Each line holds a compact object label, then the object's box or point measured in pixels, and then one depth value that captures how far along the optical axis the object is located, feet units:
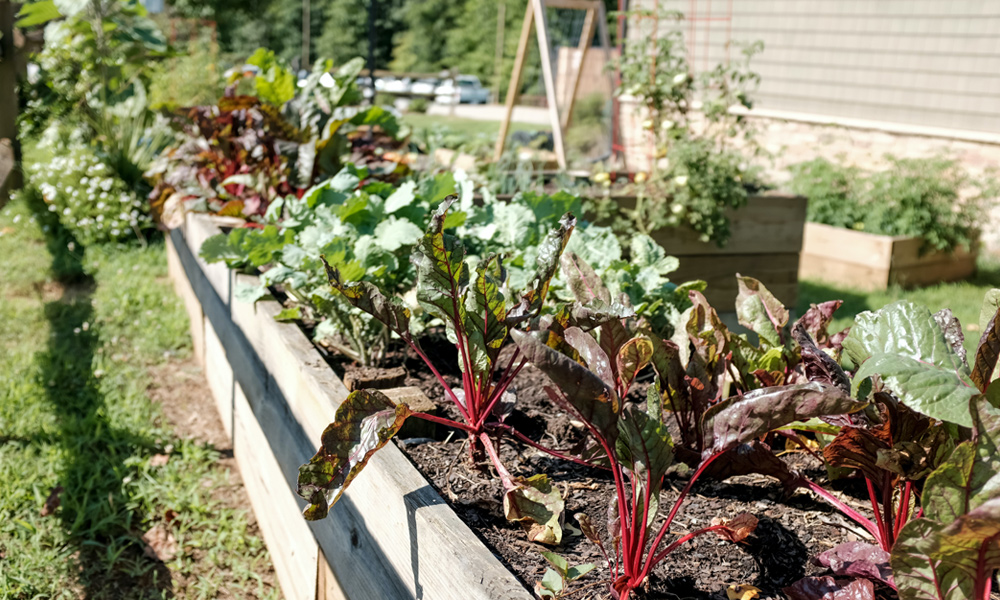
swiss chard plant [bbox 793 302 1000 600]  3.05
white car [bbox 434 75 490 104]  108.88
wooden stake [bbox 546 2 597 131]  21.54
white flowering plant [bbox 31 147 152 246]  17.11
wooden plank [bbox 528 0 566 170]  17.70
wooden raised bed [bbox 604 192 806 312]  13.30
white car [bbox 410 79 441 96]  104.27
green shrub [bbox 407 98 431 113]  82.02
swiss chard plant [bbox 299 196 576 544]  4.31
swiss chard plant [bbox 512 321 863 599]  3.45
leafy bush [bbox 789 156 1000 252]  18.72
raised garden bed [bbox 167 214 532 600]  3.99
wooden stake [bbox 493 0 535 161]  19.31
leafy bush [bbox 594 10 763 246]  12.65
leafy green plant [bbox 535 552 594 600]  3.56
